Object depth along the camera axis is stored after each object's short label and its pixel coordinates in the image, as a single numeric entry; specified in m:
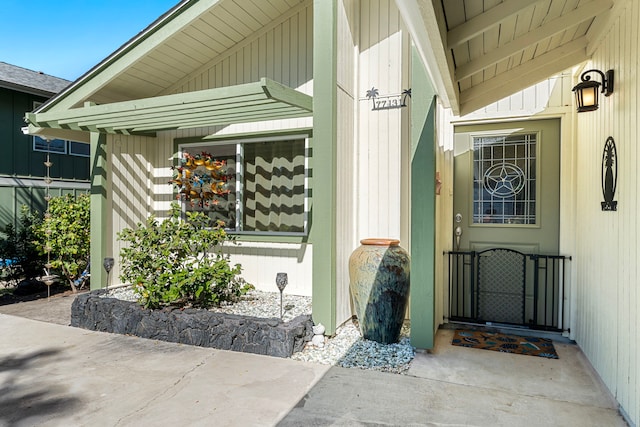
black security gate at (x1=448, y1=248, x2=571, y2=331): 4.14
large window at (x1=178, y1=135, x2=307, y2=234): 5.41
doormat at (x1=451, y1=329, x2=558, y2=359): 3.70
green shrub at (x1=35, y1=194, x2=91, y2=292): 5.85
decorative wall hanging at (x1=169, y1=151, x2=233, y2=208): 5.57
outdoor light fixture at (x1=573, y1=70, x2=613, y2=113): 3.10
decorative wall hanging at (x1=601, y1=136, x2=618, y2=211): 2.78
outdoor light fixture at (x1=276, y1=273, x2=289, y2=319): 3.98
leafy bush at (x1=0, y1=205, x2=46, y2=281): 6.20
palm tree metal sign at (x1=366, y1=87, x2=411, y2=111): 4.59
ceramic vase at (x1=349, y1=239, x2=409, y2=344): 3.77
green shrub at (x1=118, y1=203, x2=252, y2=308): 4.21
